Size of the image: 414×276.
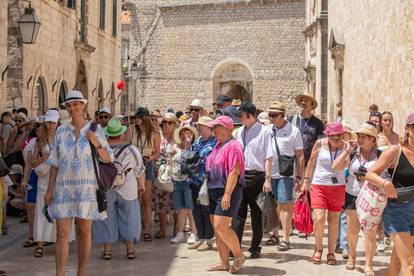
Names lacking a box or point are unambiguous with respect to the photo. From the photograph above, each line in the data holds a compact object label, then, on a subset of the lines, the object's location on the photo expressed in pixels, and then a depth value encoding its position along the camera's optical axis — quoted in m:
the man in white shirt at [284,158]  8.85
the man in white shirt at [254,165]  8.21
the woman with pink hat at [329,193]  7.88
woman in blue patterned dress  6.27
